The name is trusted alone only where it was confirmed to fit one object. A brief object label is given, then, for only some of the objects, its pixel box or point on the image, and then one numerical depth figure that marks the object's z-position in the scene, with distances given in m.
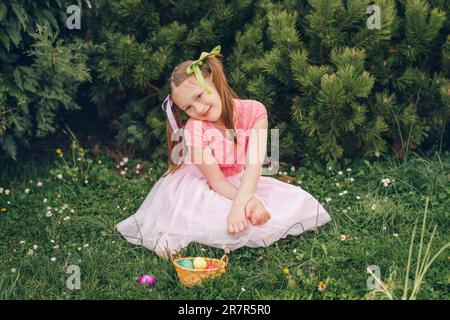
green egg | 3.56
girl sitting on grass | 3.86
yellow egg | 3.54
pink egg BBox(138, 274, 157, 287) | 3.54
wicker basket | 3.44
